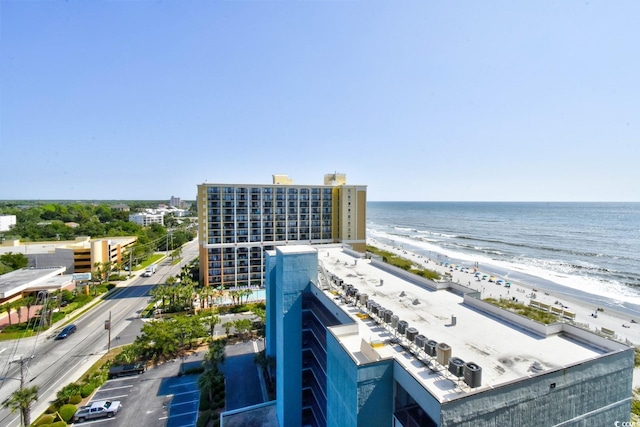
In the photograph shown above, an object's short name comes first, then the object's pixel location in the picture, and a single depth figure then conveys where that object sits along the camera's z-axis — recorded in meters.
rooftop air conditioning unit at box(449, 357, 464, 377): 11.18
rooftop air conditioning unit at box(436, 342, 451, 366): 11.97
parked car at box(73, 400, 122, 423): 23.95
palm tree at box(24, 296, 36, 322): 41.31
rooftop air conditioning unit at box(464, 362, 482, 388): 10.54
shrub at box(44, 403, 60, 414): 24.46
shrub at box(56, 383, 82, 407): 25.58
